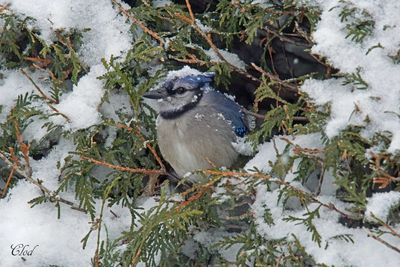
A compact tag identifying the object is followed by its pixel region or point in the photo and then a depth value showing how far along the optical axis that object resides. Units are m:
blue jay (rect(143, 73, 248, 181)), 8.34
